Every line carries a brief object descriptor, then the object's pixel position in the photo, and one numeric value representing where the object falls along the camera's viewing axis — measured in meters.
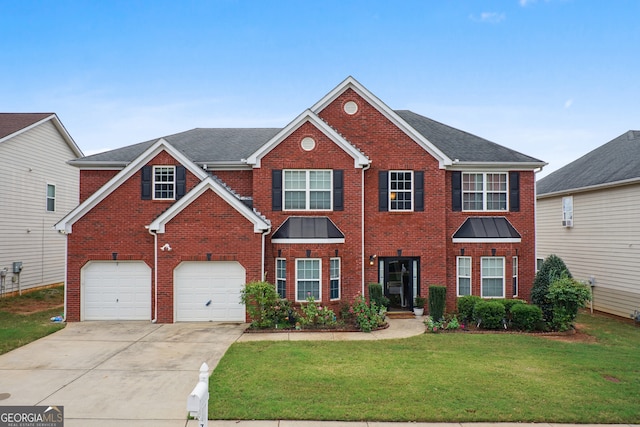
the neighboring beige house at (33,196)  19.08
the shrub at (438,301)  13.95
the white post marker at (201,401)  4.49
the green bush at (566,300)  12.91
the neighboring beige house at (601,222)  15.67
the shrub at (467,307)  14.07
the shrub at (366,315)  12.88
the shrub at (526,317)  13.14
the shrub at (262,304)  12.98
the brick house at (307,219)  14.04
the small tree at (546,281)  14.14
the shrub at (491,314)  13.28
